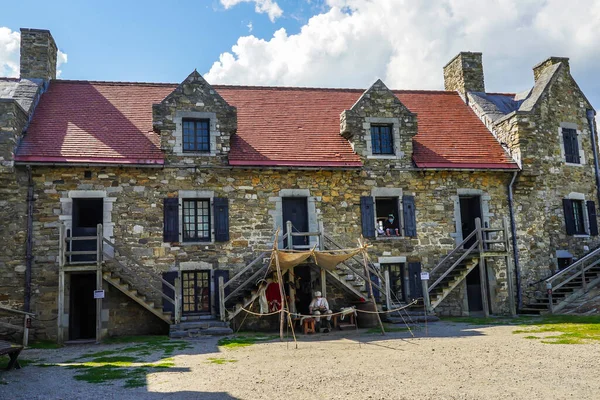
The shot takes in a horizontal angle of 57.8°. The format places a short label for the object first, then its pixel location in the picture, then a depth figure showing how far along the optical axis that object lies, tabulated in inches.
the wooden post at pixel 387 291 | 614.2
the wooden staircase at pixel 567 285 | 669.9
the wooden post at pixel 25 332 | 543.8
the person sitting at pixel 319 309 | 581.4
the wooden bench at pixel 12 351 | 370.7
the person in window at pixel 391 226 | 690.2
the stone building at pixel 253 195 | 597.3
